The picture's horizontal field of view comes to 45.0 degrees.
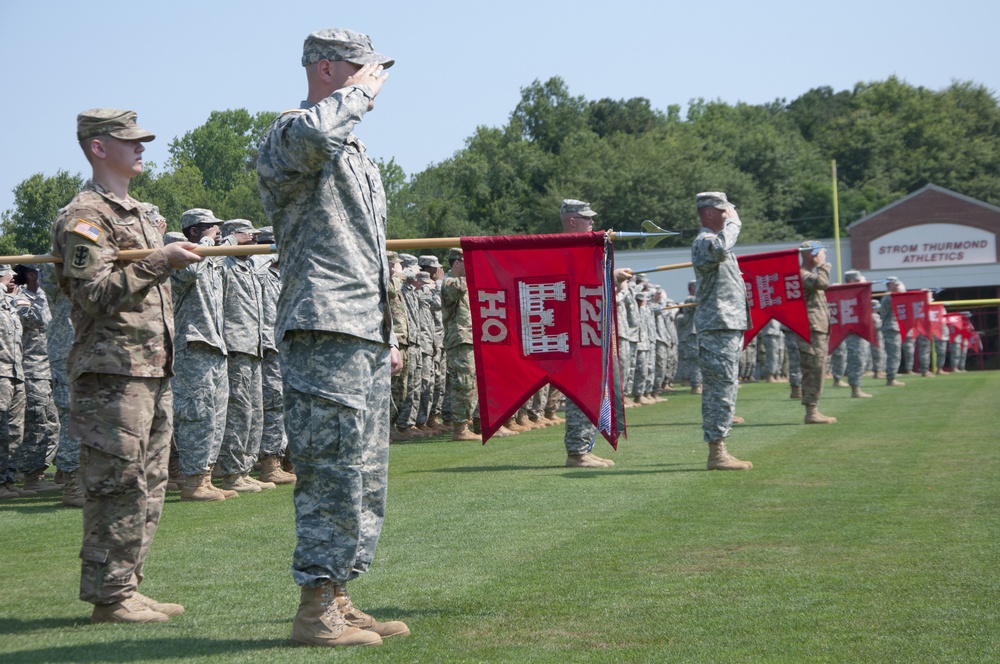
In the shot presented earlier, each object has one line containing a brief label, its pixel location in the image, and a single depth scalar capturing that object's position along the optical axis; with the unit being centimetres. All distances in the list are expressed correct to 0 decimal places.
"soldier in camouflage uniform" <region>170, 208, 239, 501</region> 1024
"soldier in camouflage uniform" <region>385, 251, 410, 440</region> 1655
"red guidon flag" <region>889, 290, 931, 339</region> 3081
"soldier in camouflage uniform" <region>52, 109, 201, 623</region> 559
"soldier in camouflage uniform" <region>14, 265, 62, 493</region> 1318
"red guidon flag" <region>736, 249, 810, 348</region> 1673
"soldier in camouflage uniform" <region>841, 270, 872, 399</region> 2384
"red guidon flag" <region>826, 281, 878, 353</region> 2383
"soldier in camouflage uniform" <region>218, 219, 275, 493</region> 1121
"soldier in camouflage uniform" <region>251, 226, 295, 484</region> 1212
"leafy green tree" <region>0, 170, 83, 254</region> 5947
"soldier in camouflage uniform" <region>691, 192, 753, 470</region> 1144
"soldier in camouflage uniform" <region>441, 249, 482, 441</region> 1723
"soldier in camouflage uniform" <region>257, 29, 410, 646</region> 498
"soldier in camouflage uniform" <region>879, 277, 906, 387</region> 2883
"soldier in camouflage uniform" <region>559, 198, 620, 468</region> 1168
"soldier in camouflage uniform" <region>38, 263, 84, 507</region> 1153
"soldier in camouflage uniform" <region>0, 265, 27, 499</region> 1253
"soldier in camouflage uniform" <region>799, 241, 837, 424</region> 1728
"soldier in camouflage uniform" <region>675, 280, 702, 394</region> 2953
